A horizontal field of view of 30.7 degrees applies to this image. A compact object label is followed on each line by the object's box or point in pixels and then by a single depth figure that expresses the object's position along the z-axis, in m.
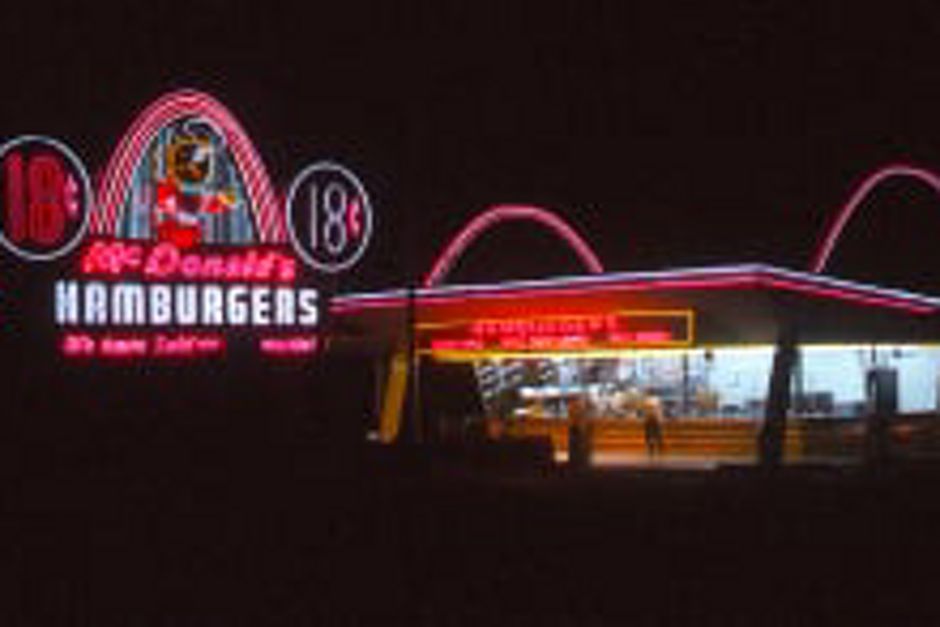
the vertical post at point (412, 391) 30.67
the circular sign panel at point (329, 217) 32.69
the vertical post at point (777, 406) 29.25
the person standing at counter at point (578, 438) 35.03
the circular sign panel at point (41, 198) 28.14
